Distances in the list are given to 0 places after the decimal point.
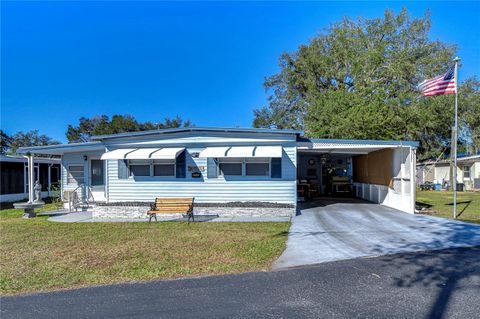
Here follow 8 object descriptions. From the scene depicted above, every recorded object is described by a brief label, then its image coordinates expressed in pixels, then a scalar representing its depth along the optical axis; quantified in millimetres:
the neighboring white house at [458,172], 24922
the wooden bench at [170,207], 10353
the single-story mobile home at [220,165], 11461
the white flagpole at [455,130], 10309
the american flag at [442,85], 10410
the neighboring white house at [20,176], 17562
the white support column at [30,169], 13038
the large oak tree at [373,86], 20922
